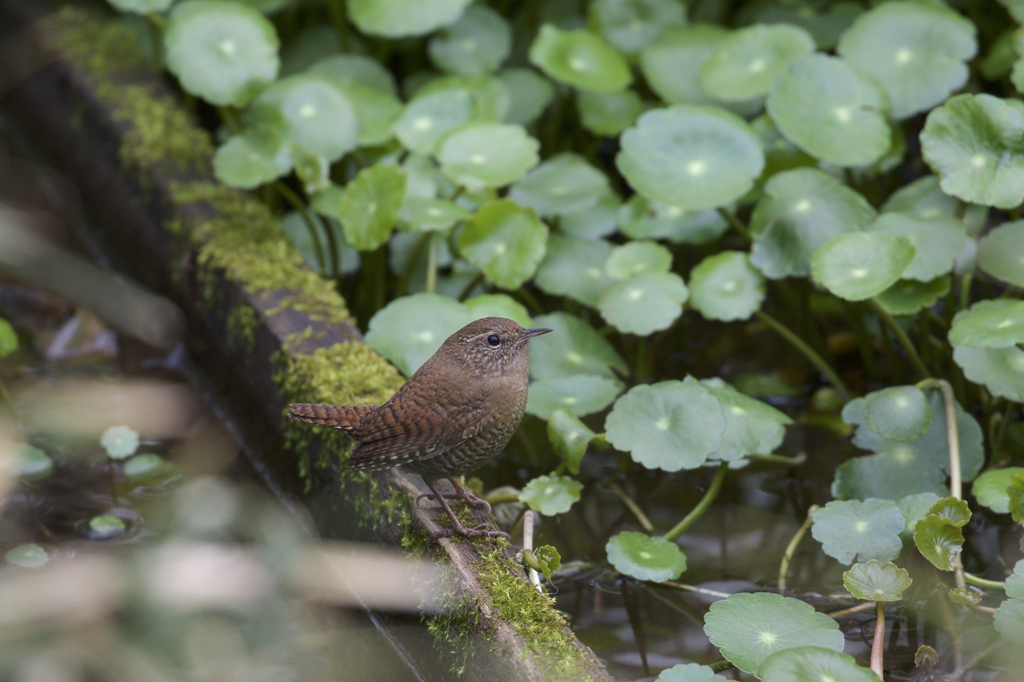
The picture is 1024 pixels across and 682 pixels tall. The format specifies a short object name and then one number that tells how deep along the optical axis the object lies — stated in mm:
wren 4230
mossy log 4031
